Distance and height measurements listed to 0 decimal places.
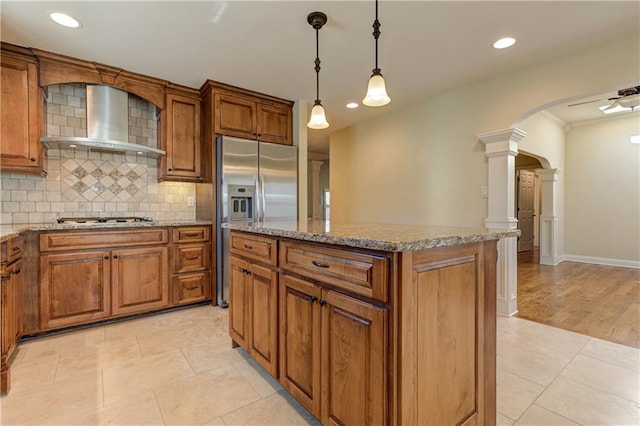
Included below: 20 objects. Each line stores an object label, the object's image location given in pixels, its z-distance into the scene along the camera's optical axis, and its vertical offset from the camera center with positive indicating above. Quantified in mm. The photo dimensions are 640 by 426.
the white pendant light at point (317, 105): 2104 +786
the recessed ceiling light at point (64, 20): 2085 +1348
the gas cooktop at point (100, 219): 2825 -92
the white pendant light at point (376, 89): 1786 +720
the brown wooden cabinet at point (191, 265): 3078 -570
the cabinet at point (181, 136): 3236 +810
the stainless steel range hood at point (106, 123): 2799 +840
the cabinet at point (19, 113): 2441 +805
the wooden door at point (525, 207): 6898 +95
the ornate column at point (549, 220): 5438 -162
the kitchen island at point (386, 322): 1048 -456
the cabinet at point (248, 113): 3254 +1122
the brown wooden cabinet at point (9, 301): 1762 -597
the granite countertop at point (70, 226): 2065 -137
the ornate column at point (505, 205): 2959 +60
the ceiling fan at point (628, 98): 3449 +1348
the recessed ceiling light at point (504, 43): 2385 +1357
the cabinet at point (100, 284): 2471 -656
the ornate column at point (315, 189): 8234 +602
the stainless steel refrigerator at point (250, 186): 3252 +282
